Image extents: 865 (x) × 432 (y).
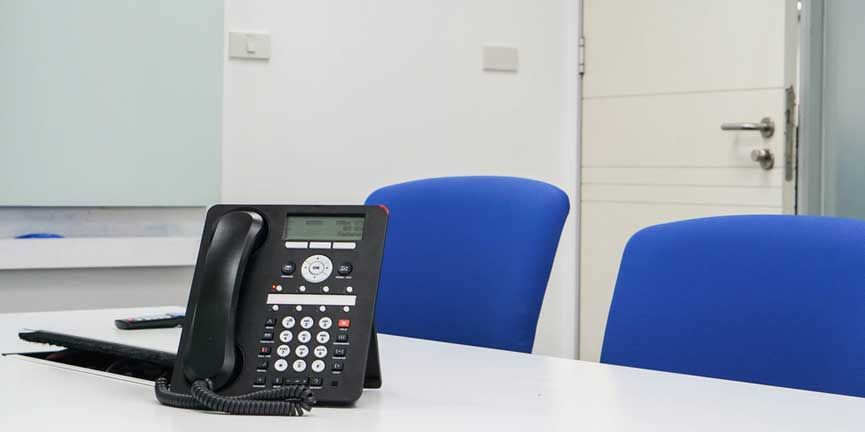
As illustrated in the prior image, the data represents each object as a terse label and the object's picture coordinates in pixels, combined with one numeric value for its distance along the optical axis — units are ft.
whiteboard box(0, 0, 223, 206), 9.98
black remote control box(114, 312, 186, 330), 5.30
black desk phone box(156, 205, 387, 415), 3.52
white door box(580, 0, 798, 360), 11.39
